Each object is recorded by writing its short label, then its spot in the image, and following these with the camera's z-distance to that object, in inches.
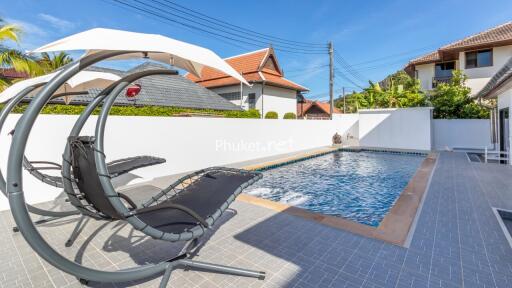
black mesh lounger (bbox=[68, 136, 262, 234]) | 104.0
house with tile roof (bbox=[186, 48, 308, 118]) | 912.9
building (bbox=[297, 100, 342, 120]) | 1475.5
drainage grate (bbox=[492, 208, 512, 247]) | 170.4
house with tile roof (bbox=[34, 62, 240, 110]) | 533.6
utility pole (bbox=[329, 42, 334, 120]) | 803.4
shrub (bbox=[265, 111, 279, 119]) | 833.5
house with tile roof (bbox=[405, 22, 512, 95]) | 763.4
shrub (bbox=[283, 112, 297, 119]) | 919.6
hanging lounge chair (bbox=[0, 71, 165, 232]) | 158.2
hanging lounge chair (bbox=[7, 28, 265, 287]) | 77.5
